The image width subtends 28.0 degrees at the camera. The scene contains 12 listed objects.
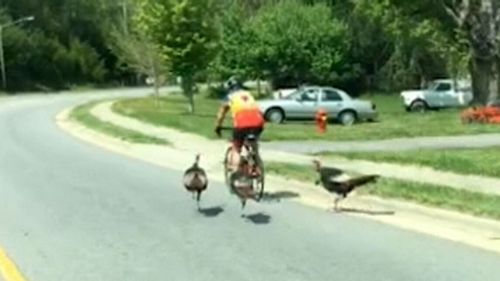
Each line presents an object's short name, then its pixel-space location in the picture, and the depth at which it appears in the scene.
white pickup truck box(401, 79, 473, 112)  50.19
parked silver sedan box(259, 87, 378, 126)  38.12
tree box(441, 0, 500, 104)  37.00
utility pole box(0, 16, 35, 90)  93.06
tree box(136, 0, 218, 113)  41.81
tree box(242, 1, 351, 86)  64.81
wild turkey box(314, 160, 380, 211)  12.30
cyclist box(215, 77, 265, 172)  12.70
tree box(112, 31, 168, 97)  54.81
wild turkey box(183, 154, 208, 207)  12.87
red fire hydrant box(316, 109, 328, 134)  30.33
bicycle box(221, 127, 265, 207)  12.45
